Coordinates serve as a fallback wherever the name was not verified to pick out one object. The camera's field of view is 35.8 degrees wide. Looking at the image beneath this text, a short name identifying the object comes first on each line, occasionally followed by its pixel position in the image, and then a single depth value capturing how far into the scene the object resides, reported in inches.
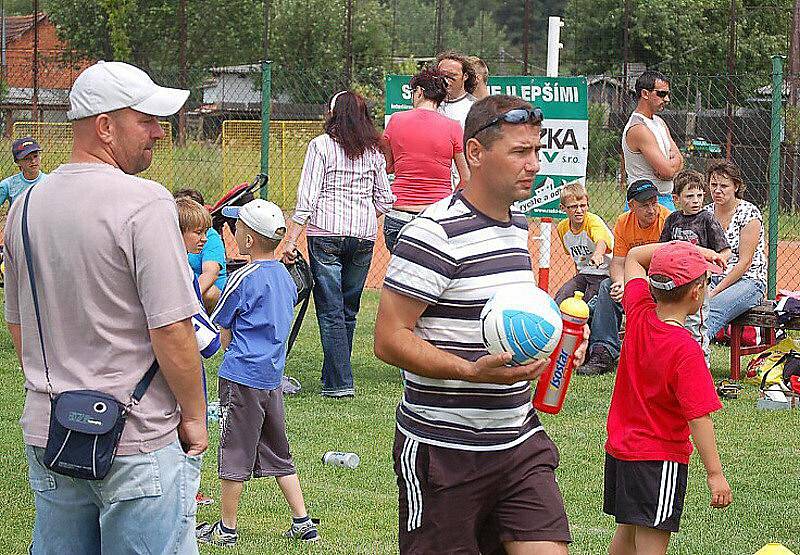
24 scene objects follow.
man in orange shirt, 375.9
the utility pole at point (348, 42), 636.7
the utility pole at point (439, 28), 820.0
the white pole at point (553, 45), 481.1
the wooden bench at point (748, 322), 398.6
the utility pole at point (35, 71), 750.4
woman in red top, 360.8
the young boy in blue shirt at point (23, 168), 447.2
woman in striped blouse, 360.8
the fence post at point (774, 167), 427.8
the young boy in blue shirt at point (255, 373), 227.9
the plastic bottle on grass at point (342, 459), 287.7
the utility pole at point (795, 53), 828.0
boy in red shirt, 179.9
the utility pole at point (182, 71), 714.6
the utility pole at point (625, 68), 709.3
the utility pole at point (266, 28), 671.8
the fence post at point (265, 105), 498.9
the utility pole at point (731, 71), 675.4
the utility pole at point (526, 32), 689.9
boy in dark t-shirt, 361.7
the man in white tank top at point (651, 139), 372.5
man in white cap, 135.9
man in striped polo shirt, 156.0
